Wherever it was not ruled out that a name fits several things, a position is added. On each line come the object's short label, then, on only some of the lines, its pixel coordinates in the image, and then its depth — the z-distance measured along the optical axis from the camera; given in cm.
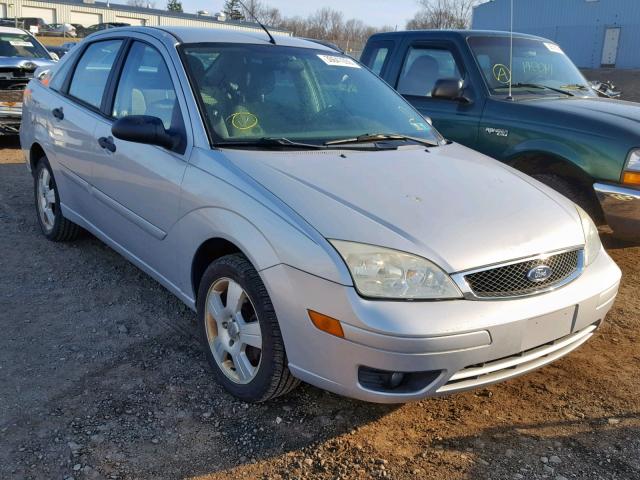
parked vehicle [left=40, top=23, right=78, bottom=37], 4600
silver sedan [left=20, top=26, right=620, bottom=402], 249
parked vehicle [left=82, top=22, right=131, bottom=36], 4759
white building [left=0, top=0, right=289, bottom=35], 5703
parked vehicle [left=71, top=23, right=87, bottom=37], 4881
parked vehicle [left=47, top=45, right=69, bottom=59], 2072
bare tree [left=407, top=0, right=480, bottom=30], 4697
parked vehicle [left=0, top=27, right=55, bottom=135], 898
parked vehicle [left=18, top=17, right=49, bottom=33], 4531
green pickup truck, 446
